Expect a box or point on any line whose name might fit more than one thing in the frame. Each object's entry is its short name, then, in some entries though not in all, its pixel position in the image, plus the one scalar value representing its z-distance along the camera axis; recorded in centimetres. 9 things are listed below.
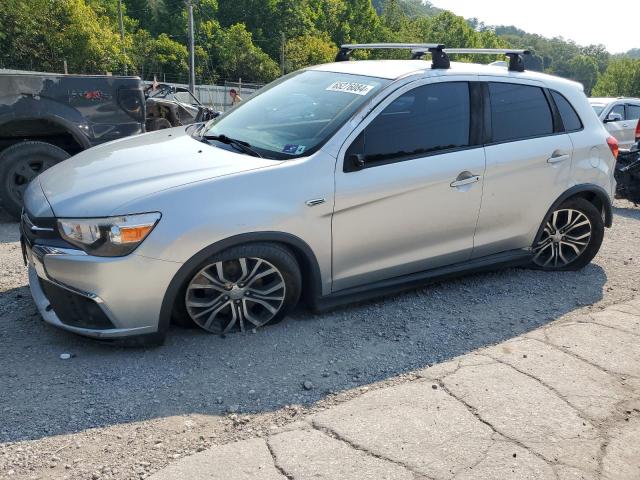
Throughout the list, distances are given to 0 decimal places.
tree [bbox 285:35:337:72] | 5975
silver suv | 322
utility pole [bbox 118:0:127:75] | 3993
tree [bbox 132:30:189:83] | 4959
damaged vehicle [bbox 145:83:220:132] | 1088
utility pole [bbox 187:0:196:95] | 3658
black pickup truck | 593
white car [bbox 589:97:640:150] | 1180
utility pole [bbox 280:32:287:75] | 5821
